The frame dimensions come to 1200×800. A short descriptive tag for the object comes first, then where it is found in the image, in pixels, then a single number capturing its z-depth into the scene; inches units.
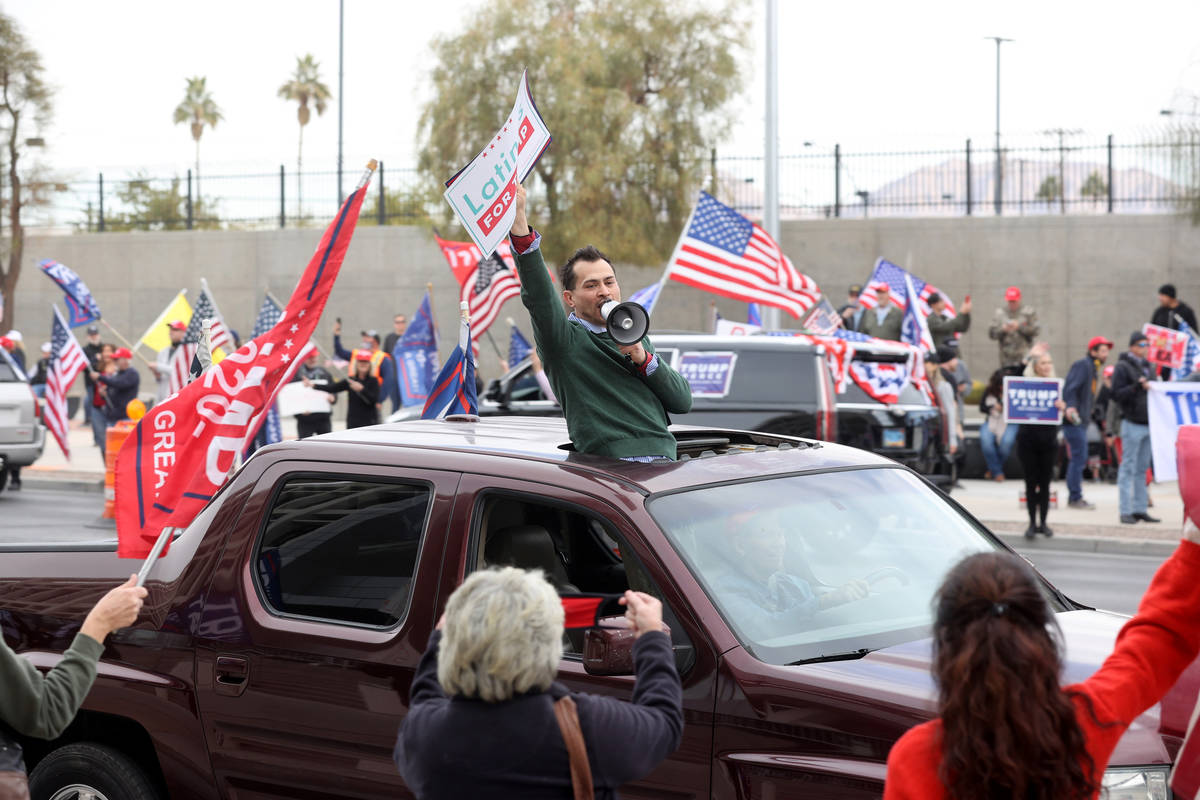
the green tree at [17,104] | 1358.3
